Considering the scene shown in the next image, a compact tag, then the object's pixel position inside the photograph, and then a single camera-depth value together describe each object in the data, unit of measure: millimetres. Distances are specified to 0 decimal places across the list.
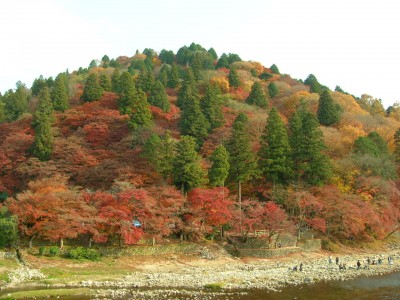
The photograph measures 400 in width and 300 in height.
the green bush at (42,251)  32688
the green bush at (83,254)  32969
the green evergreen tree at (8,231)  32438
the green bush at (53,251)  32812
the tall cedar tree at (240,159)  43969
